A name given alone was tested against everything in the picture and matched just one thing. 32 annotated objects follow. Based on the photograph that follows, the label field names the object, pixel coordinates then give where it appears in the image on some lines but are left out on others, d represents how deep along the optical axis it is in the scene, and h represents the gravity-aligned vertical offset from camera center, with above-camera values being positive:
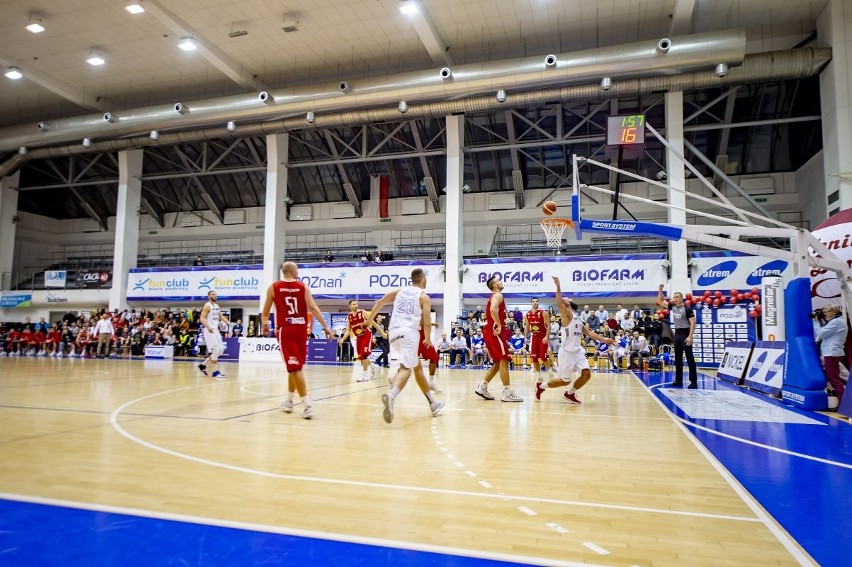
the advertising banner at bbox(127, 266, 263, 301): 24.67 +1.92
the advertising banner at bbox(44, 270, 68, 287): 28.45 +2.32
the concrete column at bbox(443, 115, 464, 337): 21.34 +4.41
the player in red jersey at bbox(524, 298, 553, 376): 11.65 -0.12
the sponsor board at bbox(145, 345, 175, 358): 22.02 -1.24
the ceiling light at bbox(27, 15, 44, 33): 17.80 +10.15
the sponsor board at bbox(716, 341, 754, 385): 11.91 -0.78
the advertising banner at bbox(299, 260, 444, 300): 22.64 +2.06
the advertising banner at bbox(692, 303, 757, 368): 18.58 -0.04
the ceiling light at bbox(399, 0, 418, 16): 16.09 +9.86
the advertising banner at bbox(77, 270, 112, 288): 27.62 +2.28
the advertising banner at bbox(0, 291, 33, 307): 27.94 +1.13
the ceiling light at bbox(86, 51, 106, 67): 20.23 +10.24
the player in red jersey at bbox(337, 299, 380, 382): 12.52 -0.26
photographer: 8.34 -0.24
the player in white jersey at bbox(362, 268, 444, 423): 6.25 +0.02
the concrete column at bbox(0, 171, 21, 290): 28.05 +5.34
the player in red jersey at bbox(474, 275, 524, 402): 8.08 -0.16
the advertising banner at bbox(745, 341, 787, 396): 9.55 -0.75
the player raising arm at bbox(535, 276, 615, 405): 8.27 -0.40
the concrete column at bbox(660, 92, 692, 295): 18.80 +5.61
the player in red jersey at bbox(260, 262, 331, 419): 6.59 +0.10
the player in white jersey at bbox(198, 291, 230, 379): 11.77 -0.22
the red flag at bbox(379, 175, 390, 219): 28.11 +7.05
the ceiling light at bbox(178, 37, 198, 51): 18.44 +9.86
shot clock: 17.52 +6.72
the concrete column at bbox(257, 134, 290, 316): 23.41 +5.29
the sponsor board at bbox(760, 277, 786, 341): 11.68 +0.46
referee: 10.56 -0.01
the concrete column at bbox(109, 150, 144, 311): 25.94 +4.94
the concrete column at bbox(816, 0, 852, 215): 16.33 +7.24
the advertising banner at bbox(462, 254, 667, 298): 19.59 +2.05
